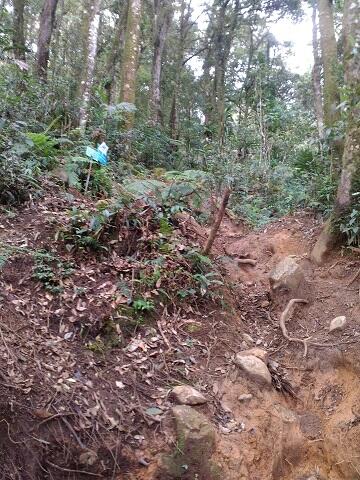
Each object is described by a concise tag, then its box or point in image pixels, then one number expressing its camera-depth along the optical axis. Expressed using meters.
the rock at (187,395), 3.98
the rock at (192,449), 3.57
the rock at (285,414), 4.32
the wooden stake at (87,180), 6.23
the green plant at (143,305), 4.65
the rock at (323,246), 6.30
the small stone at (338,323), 5.12
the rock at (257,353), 4.66
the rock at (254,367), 4.44
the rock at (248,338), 5.18
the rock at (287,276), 5.75
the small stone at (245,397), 4.29
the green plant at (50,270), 4.54
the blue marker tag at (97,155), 5.73
